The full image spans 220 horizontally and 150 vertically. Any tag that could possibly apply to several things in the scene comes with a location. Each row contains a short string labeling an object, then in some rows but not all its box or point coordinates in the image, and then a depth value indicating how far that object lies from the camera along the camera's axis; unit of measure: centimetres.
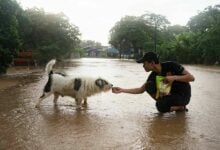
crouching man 408
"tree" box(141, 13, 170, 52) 4522
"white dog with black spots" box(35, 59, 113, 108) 477
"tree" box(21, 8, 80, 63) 1786
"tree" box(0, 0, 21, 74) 973
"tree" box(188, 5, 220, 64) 2179
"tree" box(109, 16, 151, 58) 4484
